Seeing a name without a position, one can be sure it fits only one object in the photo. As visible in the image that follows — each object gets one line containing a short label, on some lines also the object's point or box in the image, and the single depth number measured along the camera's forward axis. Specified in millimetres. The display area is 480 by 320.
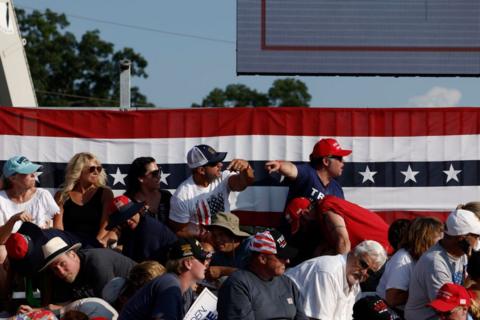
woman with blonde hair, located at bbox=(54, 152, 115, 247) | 17453
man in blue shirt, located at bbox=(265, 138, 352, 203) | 17609
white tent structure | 25391
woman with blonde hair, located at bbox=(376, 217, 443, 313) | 15289
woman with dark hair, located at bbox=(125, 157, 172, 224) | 17859
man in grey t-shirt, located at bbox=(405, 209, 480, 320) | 14258
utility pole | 20031
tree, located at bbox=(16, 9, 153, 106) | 99750
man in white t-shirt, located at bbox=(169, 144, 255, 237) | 17562
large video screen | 23625
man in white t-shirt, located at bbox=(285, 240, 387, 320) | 13984
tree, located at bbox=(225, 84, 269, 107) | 134375
